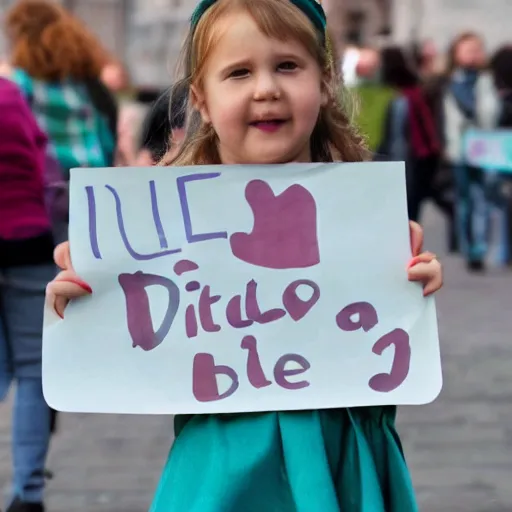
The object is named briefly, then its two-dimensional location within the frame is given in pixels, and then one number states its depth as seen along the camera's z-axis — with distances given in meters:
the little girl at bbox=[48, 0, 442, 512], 2.54
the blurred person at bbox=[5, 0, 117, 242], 5.78
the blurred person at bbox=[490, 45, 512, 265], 10.32
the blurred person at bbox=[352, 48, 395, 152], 10.82
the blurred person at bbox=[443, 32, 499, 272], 10.44
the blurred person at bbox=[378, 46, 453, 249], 10.80
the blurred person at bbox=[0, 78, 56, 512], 4.12
